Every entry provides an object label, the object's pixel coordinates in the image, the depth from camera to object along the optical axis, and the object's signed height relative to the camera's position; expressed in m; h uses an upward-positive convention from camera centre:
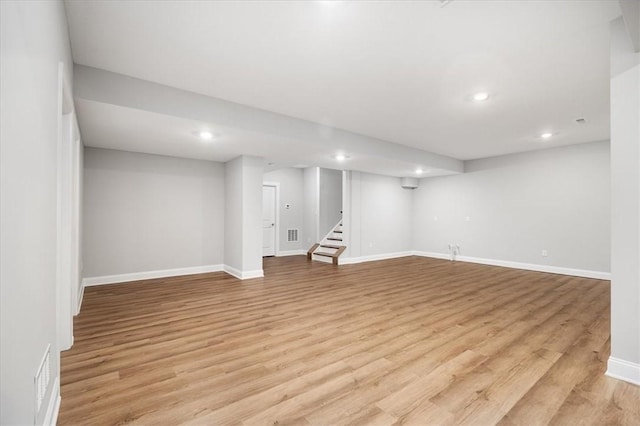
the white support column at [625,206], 2.06 +0.05
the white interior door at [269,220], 8.53 -0.22
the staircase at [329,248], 7.41 -0.96
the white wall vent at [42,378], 1.32 -0.80
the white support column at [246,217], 5.50 -0.08
